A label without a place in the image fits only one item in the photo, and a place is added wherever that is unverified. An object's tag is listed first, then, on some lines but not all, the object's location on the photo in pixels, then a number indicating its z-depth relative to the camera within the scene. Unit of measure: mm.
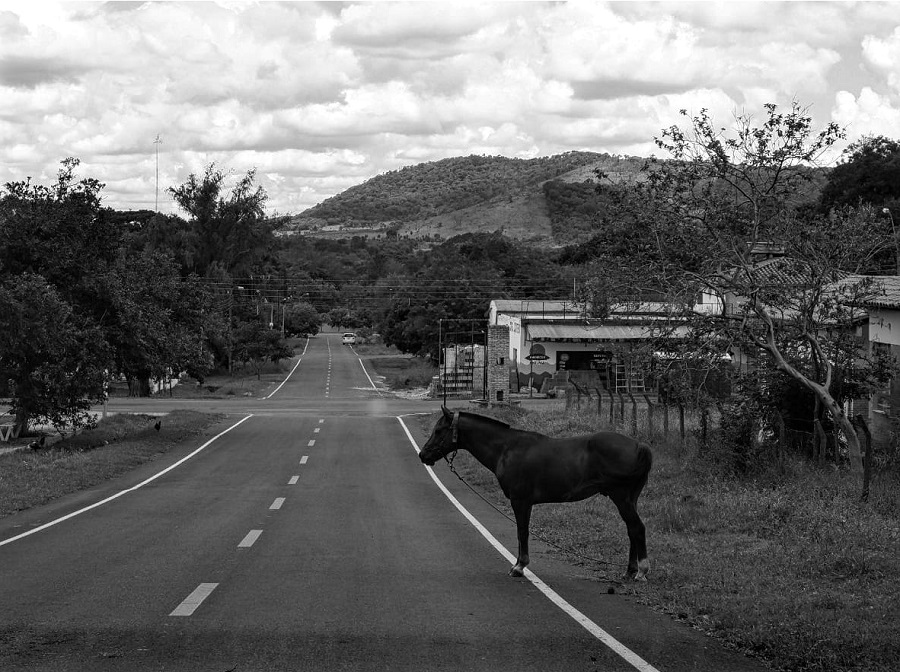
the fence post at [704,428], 20906
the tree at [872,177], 74562
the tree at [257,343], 85500
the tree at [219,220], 94062
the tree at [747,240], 17938
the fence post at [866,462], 14398
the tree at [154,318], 35031
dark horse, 11203
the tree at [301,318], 133750
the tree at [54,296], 31156
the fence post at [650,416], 25156
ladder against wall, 58694
